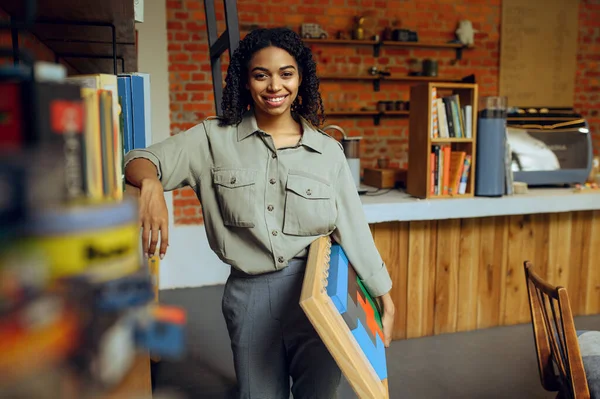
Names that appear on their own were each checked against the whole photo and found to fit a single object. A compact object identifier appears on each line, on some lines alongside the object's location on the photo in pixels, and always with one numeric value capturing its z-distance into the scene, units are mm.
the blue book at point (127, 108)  993
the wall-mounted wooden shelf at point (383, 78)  4235
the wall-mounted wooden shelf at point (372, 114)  4258
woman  1230
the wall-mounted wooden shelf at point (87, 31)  748
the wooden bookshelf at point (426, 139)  2582
